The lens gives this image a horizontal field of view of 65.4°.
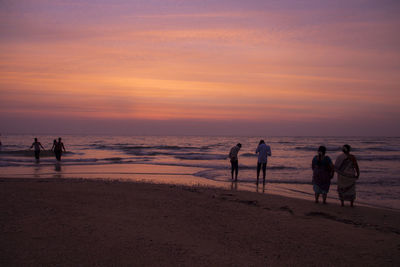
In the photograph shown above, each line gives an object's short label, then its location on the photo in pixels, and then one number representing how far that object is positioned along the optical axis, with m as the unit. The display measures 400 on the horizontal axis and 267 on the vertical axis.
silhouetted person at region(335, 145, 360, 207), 9.05
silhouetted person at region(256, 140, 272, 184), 13.67
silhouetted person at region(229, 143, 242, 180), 14.30
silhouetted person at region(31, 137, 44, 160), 24.23
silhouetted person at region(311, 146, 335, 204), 9.05
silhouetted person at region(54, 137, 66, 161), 22.34
